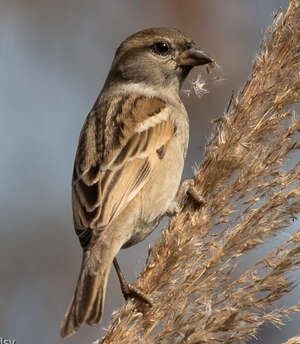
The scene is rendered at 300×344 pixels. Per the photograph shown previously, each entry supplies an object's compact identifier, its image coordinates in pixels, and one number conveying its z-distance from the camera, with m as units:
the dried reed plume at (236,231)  4.30
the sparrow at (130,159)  5.60
